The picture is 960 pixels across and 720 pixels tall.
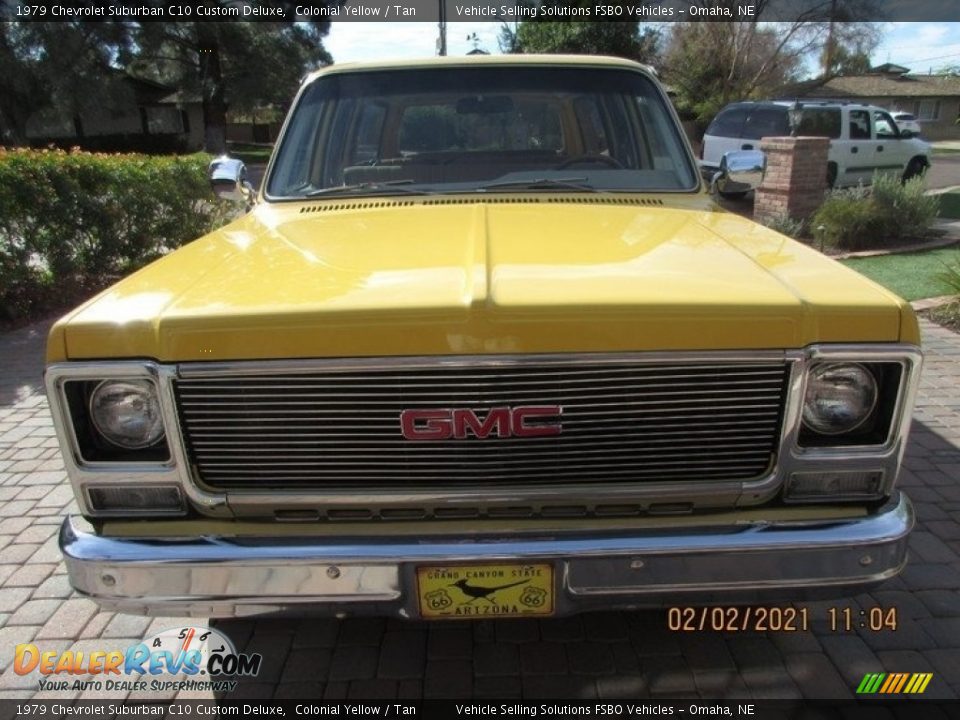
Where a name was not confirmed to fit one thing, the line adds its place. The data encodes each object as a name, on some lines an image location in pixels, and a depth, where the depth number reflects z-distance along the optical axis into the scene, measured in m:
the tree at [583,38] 25.36
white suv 13.11
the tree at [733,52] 30.80
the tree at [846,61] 36.31
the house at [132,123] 27.70
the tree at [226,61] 27.77
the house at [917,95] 44.81
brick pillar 9.44
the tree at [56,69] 24.73
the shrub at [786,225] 9.21
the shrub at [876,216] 8.89
